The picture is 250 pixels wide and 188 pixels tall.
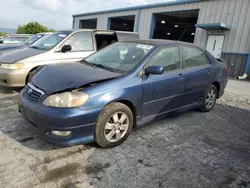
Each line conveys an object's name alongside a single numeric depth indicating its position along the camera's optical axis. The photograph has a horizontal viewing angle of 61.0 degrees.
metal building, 10.99
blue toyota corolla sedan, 2.59
